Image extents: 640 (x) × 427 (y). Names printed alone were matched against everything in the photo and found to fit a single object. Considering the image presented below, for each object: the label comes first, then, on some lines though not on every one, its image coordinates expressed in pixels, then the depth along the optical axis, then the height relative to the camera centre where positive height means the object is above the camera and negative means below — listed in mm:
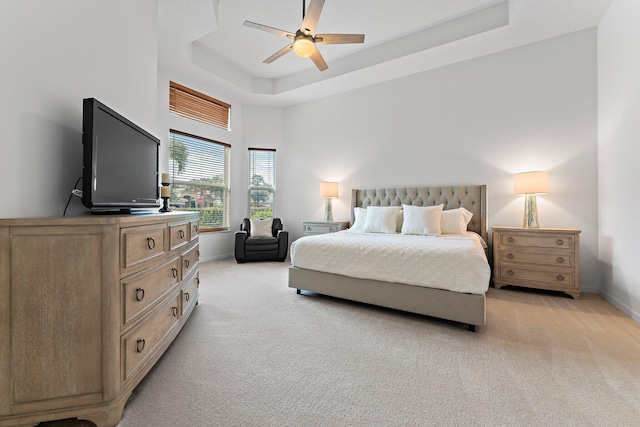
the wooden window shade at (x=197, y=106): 4676 +2006
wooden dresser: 1145 -488
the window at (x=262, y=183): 5934 +669
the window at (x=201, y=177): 4715 +673
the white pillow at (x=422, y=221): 3637 -110
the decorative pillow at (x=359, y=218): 4438 -89
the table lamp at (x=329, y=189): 5191 +461
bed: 2252 -638
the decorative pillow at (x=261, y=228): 5272 -309
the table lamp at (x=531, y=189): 3357 +313
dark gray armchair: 4961 -645
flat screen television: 1490 +345
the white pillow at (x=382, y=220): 4008 -110
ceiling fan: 2711 +1920
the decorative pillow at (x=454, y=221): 3725 -112
